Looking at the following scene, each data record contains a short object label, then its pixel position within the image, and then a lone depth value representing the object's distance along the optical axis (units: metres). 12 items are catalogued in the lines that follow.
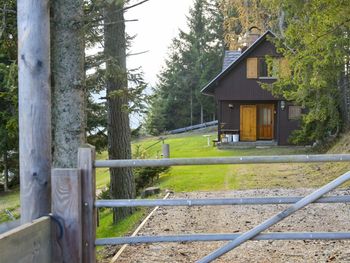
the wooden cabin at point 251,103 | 30.03
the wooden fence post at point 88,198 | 3.30
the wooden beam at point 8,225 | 3.17
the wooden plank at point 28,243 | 2.57
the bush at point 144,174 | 15.21
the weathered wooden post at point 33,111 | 3.38
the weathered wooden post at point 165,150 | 21.22
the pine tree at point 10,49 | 5.91
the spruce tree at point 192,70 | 50.34
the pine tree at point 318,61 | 10.49
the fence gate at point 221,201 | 3.29
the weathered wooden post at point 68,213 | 3.24
